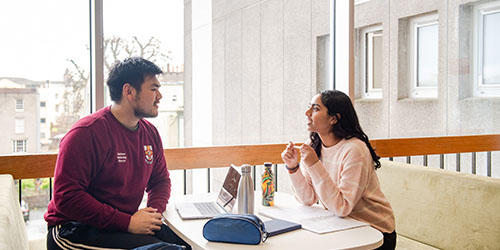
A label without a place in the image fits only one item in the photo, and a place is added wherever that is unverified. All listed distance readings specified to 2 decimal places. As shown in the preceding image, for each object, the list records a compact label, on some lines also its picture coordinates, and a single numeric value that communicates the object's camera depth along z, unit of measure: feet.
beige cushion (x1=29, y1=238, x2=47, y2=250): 7.86
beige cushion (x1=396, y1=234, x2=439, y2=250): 8.28
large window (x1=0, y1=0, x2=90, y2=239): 8.75
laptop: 6.45
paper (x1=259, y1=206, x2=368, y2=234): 5.87
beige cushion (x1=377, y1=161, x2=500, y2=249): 7.45
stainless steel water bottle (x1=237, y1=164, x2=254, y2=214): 6.41
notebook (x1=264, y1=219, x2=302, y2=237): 5.54
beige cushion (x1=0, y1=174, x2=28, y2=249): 5.00
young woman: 6.50
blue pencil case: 5.13
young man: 6.20
